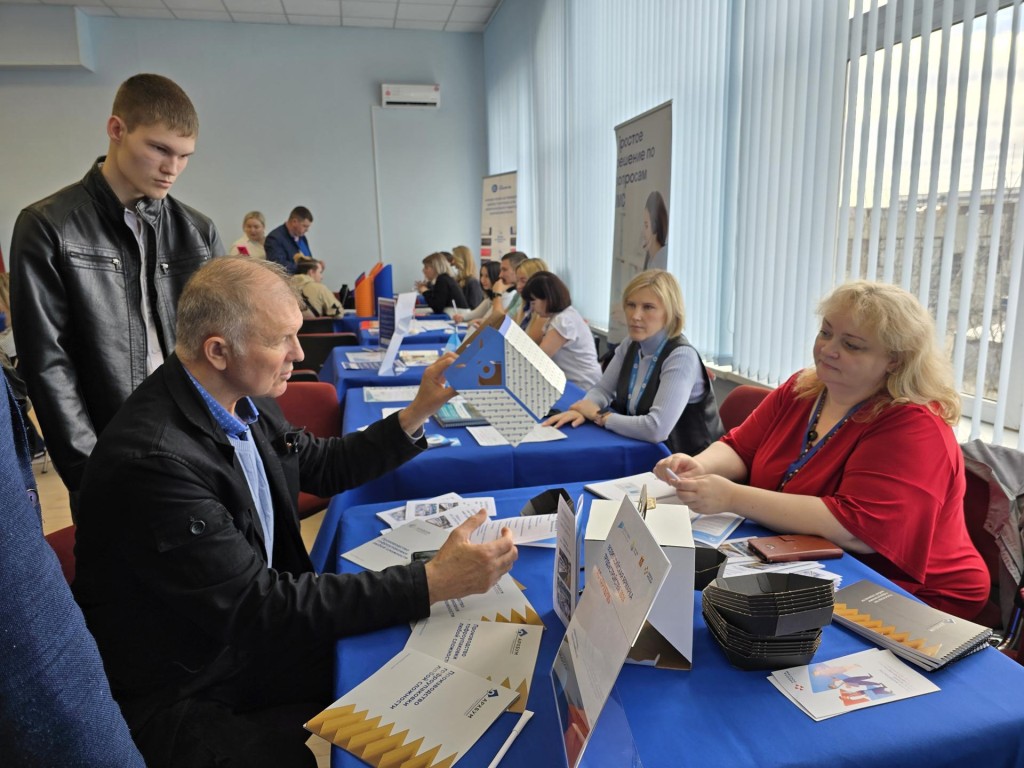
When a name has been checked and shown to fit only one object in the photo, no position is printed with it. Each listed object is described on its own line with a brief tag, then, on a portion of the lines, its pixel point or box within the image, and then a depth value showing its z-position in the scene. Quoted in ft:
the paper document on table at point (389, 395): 9.10
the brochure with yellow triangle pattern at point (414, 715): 2.67
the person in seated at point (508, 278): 18.44
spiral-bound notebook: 3.16
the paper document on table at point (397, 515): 4.90
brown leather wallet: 4.22
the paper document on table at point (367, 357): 12.10
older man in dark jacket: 3.36
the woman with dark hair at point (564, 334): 11.98
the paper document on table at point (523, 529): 4.53
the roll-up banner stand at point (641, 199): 12.77
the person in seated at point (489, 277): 22.06
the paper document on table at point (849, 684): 2.87
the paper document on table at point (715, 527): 4.53
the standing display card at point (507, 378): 4.42
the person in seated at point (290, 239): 24.45
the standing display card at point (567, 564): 3.26
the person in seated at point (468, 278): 22.84
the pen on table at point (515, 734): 2.61
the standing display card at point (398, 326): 10.91
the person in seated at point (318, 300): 19.00
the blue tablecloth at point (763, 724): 2.62
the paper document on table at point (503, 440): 7.03
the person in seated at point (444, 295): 21.29
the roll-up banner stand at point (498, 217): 24.82
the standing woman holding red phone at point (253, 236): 25.12
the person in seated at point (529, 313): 13.39
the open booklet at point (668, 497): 4.59
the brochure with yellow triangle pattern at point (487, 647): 3.12
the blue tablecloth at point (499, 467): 6.47
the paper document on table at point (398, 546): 4.29
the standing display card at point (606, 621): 2.13
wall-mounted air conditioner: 27.63
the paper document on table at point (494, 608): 3.62
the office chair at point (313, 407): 8.91
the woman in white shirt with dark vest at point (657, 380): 7.85
